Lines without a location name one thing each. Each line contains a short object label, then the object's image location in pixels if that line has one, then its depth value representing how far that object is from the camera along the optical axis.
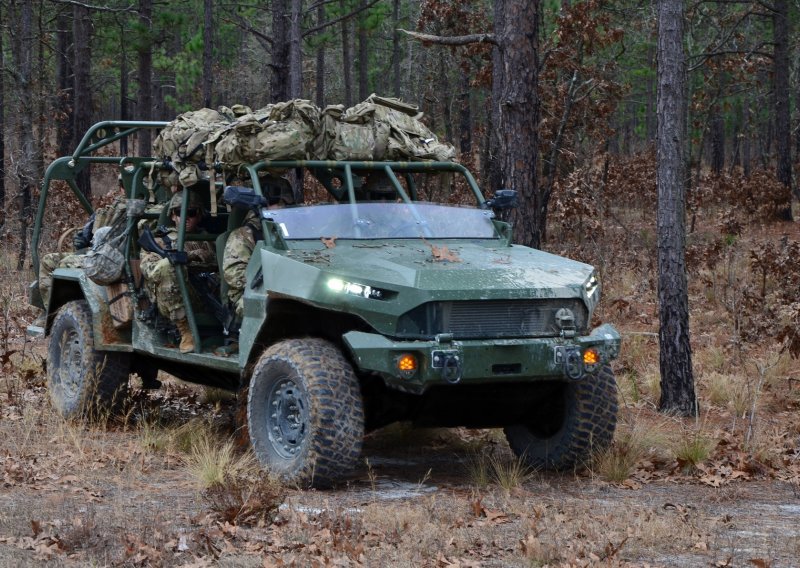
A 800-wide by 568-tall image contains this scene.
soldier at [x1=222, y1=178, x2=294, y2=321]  15.33
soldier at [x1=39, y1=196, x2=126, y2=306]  19.22
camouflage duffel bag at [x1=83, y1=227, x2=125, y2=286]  17.36
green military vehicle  12.97
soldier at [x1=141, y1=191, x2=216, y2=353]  16.48
